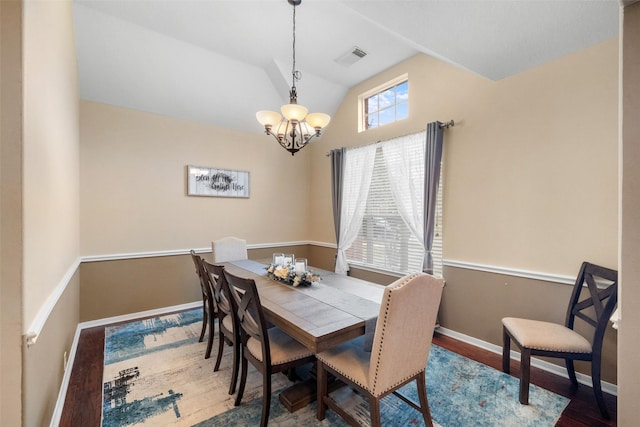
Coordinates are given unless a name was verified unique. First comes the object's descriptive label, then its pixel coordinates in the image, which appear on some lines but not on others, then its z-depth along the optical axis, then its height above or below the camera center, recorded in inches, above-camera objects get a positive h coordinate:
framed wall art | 156.1 +16.9
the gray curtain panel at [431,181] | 120.0 +13.5
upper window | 141.5 +58.7
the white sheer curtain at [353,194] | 155.1 +10.0
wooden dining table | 62.9 -26.4
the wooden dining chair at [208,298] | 102.7 -33.2
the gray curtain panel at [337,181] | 169.5 +18.4
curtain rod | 118.9 +37.4
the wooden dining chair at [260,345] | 67.9 -36.8
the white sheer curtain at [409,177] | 128.0 +16.6
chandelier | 94.9 +32.4
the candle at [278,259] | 111.5 -19.8
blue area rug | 72.6 -54.8
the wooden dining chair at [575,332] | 75.2 -35.3
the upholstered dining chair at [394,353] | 57.6 -32.4
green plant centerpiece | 95.1 -23.2
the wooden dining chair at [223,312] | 79.6 -32.2
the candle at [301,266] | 100.7 -20.8
